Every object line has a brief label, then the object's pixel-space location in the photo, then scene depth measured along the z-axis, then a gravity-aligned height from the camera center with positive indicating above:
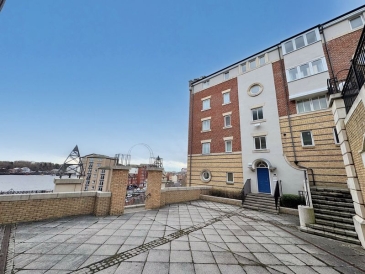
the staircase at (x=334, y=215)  5.91 -1.60
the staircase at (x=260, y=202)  10.45 -1.84
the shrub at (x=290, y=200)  10.28 -1.50
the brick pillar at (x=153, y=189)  9.54 -0.94
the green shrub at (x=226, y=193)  13.95 -1.61
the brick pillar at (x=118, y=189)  7.97 -0.84
